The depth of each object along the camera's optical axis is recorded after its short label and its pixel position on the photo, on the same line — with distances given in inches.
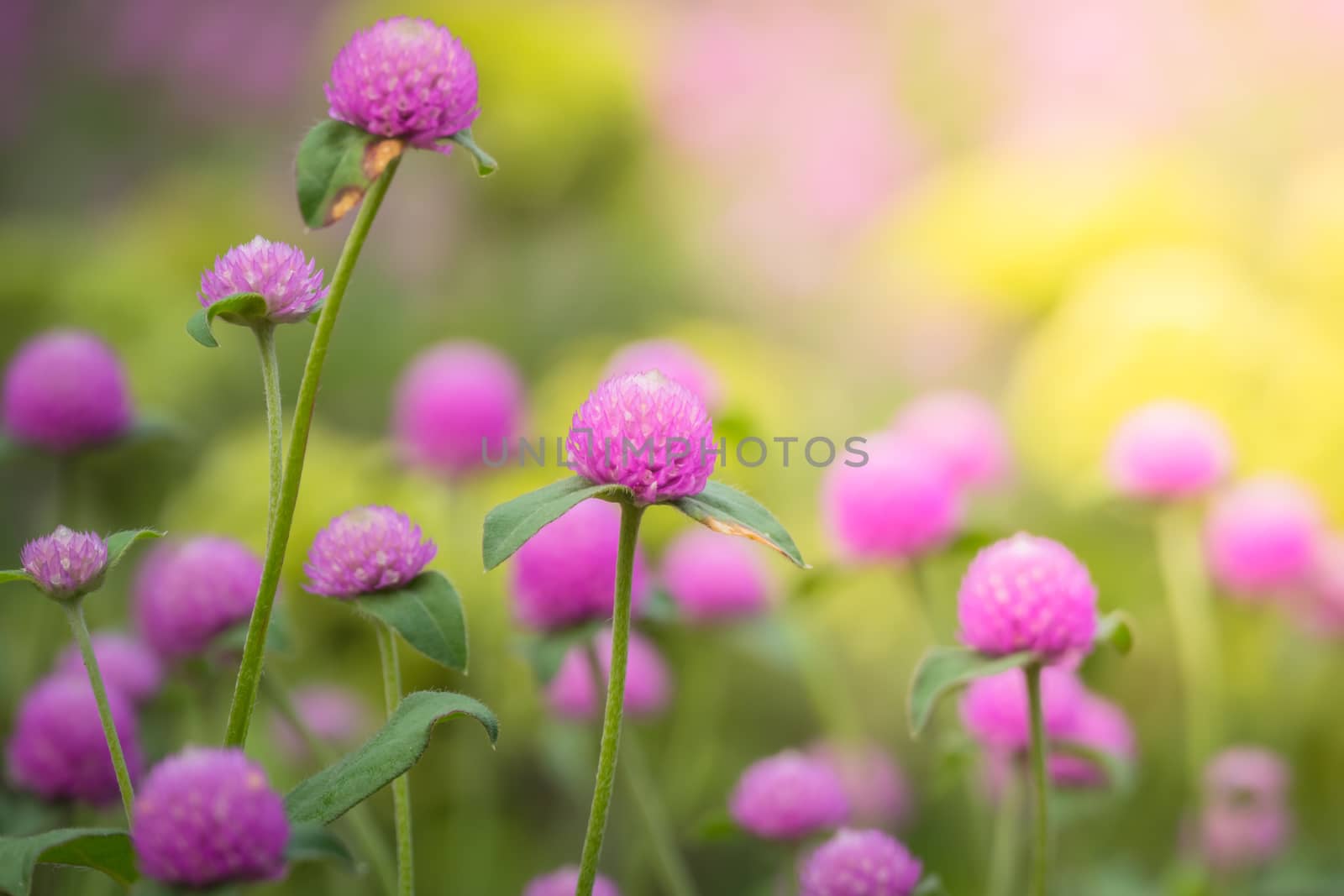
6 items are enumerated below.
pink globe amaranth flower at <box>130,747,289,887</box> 26.4
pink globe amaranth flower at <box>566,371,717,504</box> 27.6
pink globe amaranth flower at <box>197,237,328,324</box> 27.7
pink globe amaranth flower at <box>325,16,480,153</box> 27.4
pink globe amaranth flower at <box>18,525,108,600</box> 27.6
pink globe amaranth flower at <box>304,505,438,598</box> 28.2
